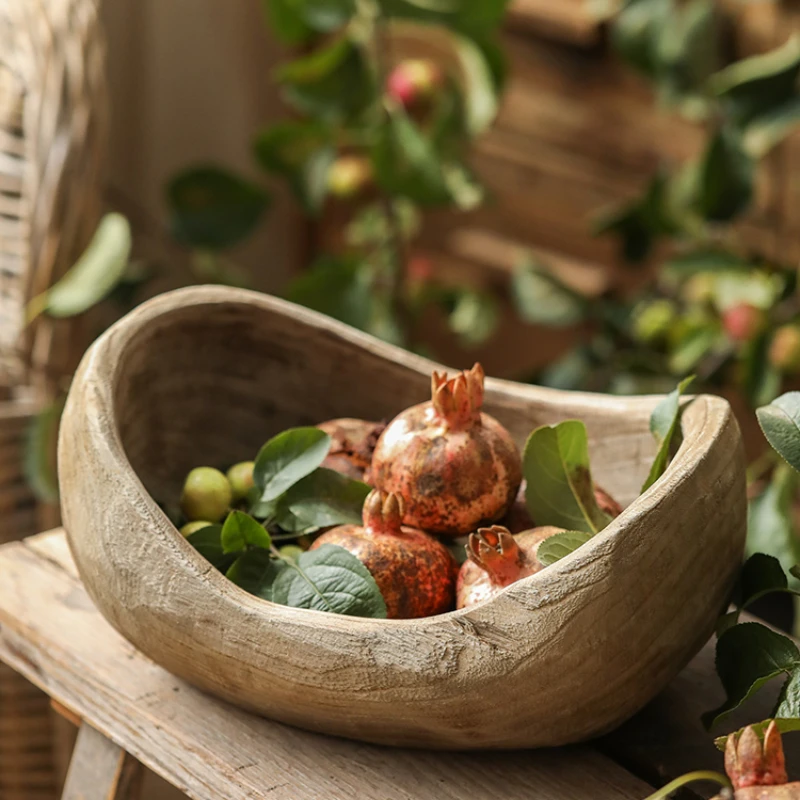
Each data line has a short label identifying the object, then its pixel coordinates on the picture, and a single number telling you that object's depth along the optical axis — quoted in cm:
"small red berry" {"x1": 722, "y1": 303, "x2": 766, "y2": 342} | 198
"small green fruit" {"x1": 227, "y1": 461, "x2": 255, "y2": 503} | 154
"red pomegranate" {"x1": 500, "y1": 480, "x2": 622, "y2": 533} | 150
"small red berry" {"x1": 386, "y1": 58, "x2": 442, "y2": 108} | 238
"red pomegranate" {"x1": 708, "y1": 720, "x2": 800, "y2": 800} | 132
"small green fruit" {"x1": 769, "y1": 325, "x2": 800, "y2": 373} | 193
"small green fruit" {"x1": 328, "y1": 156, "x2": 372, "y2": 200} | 251
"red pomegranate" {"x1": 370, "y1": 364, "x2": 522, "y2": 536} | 147
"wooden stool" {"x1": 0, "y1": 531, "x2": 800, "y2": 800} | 142
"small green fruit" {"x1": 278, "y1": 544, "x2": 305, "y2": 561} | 149
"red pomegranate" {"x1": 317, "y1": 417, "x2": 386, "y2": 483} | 153
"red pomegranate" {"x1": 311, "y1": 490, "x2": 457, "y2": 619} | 144
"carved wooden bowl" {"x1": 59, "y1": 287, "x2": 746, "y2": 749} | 137
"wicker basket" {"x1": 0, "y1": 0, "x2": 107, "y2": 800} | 185
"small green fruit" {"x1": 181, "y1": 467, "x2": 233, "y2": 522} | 151
